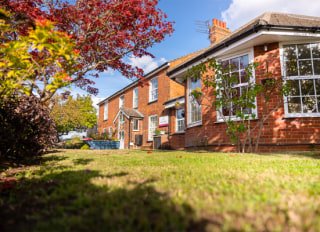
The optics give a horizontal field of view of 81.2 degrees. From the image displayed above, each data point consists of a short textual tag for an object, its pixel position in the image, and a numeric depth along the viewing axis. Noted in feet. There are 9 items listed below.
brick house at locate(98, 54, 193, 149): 45.83
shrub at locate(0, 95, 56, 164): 10.02
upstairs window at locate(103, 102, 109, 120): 87.16
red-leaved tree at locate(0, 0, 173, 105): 15.85
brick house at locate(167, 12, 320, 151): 20.03
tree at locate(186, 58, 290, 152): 18.85
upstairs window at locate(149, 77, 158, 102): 54.19
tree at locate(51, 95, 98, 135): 68.90
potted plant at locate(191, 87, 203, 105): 19.51
